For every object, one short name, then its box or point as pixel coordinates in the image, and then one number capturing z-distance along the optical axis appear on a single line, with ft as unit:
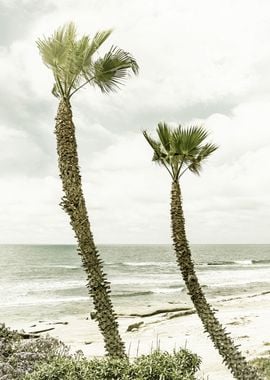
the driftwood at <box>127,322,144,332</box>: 79.06
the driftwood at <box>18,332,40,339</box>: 65.21
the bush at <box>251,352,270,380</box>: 37.19
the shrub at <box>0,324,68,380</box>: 34.68
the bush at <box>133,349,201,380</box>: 30.12
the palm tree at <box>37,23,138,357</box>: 28.14
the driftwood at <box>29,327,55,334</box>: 81.52
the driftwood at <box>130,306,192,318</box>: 93.25
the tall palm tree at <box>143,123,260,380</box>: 32.53
